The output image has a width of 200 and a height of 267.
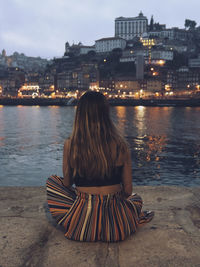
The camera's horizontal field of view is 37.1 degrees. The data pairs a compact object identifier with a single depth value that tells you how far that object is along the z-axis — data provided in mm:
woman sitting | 2779
